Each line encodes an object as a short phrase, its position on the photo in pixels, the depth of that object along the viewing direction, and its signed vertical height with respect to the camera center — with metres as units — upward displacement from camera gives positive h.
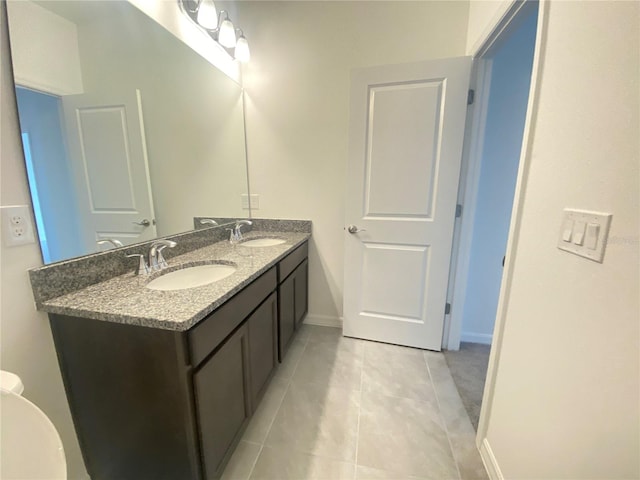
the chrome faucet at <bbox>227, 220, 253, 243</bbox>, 1.87 -0.34
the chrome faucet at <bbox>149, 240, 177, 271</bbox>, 1.18 -0.31
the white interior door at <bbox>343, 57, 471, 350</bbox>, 1.65 -0.04
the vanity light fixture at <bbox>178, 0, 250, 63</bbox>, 1.50 +1.00
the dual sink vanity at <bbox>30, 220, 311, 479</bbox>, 0.79 -0.58
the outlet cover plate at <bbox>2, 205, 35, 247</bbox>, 0.77 -0.12
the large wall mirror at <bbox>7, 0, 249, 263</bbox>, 0.85 +0.28
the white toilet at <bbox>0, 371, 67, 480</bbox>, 0.55 -0.56
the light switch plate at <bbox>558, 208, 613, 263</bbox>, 0.61 -0.10
